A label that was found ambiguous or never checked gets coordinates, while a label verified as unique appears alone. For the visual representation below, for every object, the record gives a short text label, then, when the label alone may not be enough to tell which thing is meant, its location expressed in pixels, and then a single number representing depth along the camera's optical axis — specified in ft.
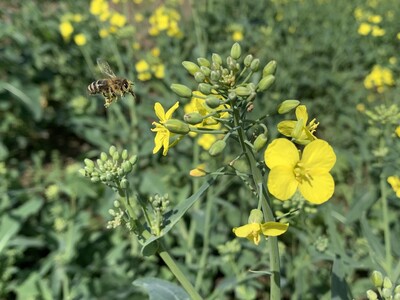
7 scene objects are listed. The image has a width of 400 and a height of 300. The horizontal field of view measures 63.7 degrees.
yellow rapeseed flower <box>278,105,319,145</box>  0.28
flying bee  0.47
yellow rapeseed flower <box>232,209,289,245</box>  0.28
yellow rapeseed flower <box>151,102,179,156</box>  0.31
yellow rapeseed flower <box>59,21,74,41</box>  1.37
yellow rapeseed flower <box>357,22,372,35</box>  1.56
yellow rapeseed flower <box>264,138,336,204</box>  0.27
